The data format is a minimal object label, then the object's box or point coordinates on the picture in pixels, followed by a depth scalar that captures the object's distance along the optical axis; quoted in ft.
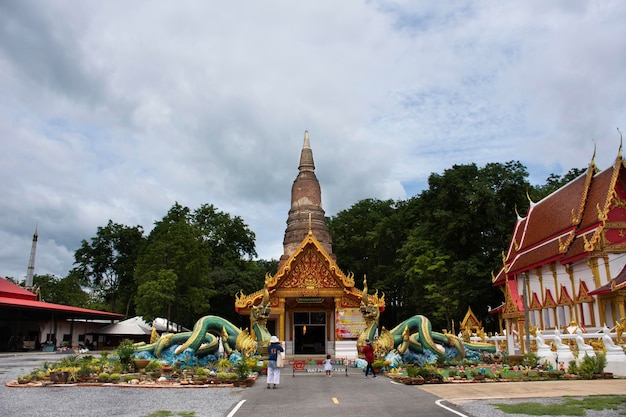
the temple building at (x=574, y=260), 65.26
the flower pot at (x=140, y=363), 51.29
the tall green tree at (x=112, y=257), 169.37
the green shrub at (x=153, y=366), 50.52
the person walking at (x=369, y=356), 52.16
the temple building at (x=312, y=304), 83.30
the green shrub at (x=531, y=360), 54.13
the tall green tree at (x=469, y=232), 109.40
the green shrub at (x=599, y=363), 45.60
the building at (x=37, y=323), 113.50
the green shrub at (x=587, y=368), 44.70
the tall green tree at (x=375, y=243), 147.02
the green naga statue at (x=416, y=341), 59.36
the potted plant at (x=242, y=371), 43.10
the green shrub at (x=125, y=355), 51.80
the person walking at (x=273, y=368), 41.86
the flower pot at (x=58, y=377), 41.64
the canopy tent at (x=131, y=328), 127.13
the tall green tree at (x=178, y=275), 105.81
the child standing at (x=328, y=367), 52.95
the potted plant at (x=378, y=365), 54.49
